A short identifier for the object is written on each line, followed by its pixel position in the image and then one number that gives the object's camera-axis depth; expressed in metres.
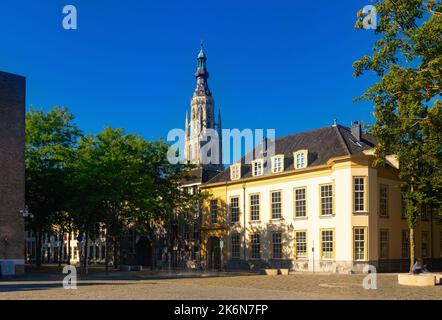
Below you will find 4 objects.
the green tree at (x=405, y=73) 25.16
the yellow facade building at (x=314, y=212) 45.72
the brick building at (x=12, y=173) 39.88
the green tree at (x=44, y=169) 49.91
